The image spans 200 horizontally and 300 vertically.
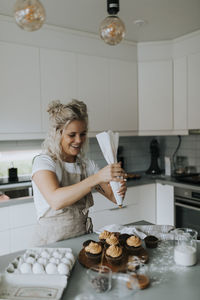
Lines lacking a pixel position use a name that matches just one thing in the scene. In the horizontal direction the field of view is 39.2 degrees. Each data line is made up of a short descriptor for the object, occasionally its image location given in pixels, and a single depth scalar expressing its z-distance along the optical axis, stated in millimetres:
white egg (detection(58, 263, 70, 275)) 1025
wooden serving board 1116
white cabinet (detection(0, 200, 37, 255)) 2363
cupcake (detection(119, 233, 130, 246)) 1284
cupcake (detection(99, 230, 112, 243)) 1313
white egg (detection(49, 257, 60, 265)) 1079
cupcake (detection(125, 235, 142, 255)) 1218
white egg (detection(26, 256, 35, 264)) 1083
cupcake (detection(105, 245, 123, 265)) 1125
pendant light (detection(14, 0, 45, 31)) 1096
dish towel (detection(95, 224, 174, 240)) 1465
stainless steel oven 2808
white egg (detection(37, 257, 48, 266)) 1070
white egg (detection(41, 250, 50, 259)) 1131
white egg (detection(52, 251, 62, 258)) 1139
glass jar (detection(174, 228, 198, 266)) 1154
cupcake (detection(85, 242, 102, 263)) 1154
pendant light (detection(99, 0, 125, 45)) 1318
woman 1416
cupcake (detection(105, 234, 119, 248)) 1218
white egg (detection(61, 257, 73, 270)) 1077
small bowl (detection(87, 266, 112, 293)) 932
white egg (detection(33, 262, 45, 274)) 1021
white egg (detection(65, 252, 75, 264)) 1130
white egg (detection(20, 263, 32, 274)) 1027
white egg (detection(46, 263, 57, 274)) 1024
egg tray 998
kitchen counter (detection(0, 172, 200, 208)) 2404
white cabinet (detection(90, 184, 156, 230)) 2885
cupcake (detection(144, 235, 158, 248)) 1320
